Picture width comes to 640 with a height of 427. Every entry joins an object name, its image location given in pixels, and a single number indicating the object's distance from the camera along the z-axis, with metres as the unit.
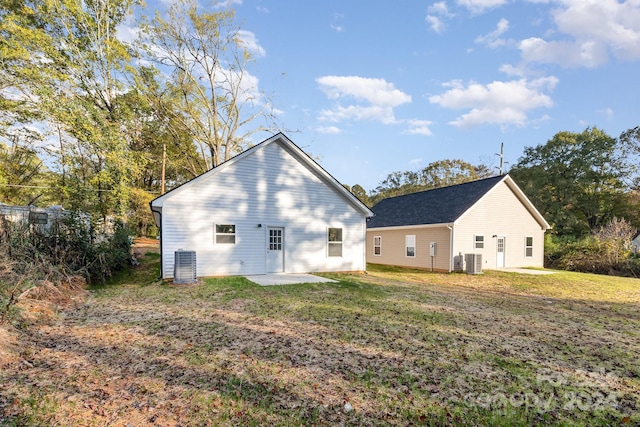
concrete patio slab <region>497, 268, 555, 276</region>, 15.37
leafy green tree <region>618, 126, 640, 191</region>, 27.98
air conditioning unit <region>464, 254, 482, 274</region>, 14.85
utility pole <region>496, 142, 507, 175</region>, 26.25
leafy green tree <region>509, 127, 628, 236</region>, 28.69
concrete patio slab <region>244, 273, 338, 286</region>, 10.47
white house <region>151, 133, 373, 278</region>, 11.05
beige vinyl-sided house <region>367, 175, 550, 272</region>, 15.91
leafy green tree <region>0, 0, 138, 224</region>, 15.27
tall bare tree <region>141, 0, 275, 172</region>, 20.77
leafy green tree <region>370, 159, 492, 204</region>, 39.16
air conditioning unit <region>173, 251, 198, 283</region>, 10.09
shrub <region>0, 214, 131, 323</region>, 6.45
